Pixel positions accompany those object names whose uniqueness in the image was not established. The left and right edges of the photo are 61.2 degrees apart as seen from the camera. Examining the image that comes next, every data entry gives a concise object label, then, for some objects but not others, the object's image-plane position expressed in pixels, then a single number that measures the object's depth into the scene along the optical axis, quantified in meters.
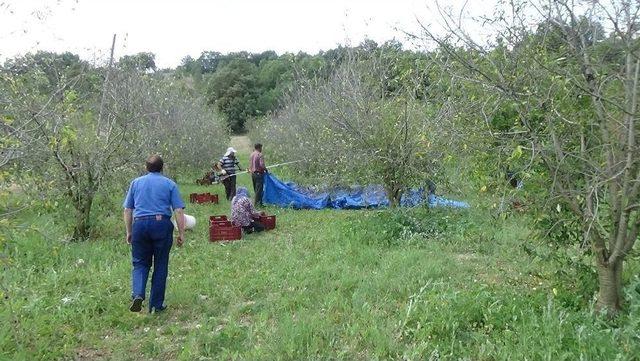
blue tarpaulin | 12.22
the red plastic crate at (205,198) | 13.60
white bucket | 9.32
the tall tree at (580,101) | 3.59
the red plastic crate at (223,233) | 8.63
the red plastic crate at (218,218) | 9.22
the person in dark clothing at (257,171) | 12.73
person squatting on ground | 9.26
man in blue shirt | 5.24
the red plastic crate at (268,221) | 9.72
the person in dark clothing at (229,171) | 14.01
